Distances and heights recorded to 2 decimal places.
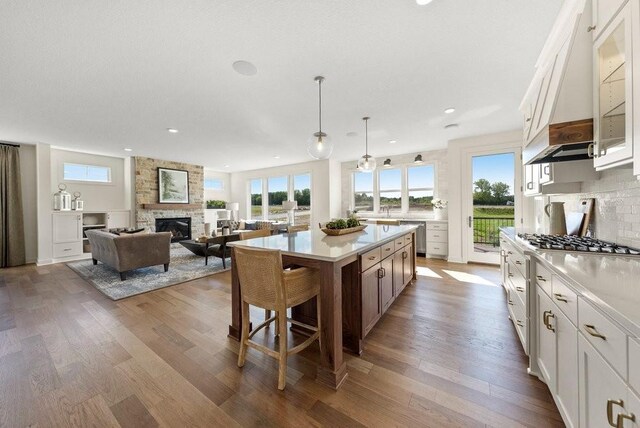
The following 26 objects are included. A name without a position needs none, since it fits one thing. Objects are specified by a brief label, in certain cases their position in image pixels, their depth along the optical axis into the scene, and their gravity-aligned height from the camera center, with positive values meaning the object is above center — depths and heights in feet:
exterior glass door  14.96 +0.52
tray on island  8.66 -0.71
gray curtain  15.75 +0.42
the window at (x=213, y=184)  29.04 +3.69
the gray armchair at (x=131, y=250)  12.46 -1.98
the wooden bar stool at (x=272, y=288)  5.12 -1.71
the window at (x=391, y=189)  20.88 +1.94
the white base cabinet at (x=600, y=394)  2.47 -2.16
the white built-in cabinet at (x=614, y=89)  3.73 +2.12
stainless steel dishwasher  18.19 -2.10
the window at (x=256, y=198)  29.35 +1.75
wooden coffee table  14.53 -2.08
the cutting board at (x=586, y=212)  6.87 -0.09
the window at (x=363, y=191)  22.34 +1.95
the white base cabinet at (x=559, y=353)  3.63 -2.55
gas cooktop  4.84 -0.82
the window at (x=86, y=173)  18.66 +3.41
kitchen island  5.36 -1.96
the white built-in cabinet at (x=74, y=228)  17.12 -1.03
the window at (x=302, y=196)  24.79 +1.69
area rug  11.29 -3.47
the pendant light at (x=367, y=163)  12.19 +2.48
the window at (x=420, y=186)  19.51 +2.04
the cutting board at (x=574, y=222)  7.12 -0.41
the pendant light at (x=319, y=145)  8.80 +2.51
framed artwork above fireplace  22.44 +2.69
